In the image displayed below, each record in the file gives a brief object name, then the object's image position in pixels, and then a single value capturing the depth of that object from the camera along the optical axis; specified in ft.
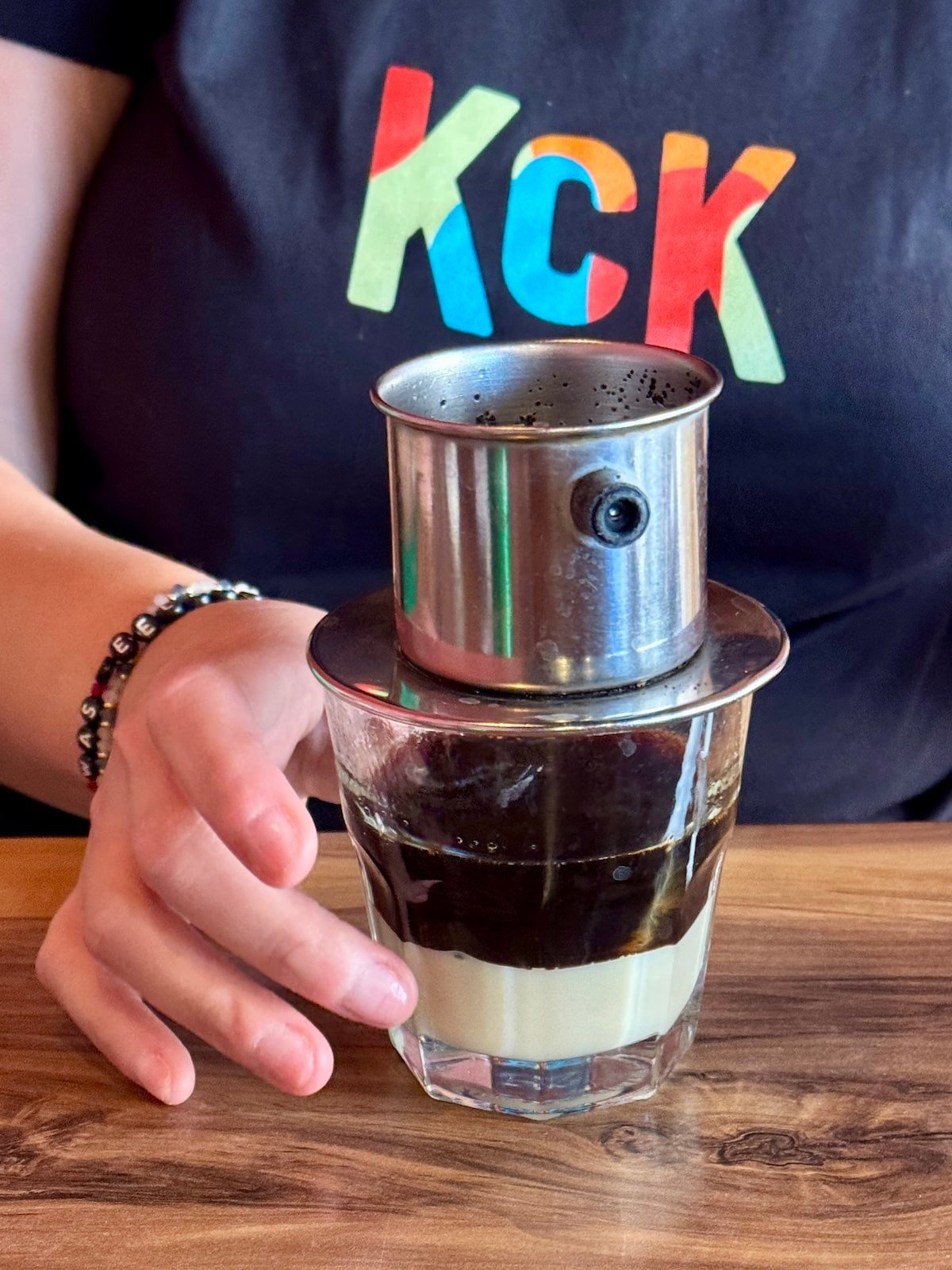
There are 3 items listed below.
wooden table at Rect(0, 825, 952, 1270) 1.34
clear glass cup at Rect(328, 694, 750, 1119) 1.42
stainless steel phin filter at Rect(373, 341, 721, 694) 1.23
